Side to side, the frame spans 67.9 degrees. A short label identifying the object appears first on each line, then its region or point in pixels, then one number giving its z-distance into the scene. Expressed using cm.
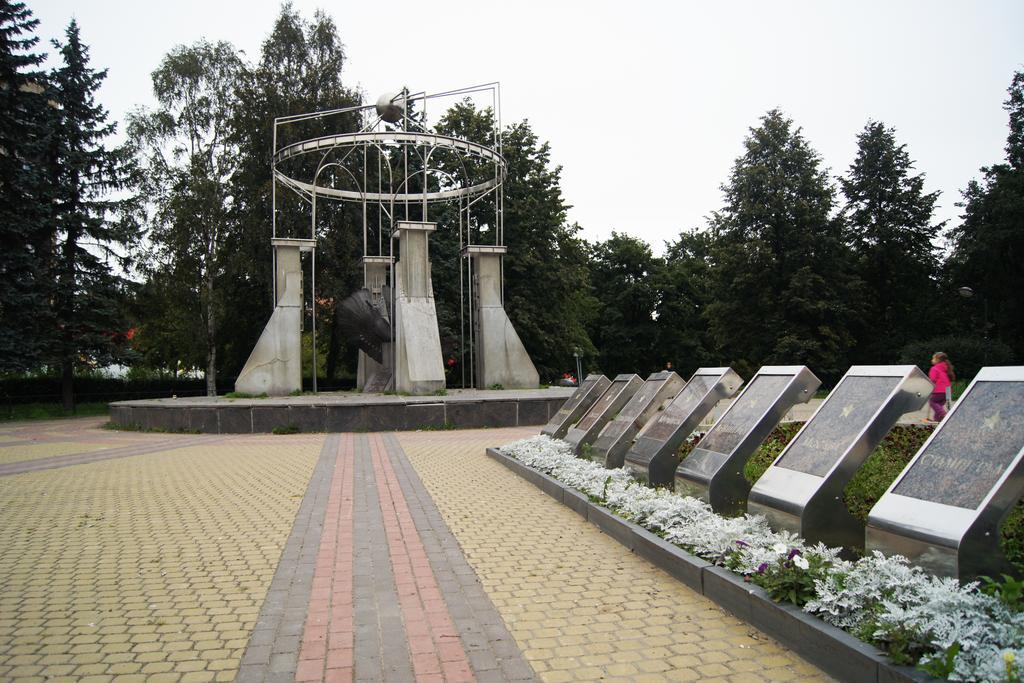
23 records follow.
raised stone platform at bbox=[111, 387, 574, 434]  1753
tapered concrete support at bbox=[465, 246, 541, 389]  2283
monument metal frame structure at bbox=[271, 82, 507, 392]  2062
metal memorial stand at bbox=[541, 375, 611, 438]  1211
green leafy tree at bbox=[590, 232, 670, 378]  4941
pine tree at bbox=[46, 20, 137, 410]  2833
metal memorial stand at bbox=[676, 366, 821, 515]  642
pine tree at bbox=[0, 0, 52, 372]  2595
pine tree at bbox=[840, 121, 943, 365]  3784
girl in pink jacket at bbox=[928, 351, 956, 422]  1463
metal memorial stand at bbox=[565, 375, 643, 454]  1068
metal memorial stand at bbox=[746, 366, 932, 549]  511
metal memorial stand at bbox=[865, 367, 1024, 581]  386
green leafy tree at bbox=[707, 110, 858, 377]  3394
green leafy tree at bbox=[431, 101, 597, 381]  3253
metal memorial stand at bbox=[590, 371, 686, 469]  937
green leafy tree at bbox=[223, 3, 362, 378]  3153
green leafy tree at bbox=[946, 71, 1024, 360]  3447
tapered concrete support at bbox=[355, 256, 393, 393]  2238
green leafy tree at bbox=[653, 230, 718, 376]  4978
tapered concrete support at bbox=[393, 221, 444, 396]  1914
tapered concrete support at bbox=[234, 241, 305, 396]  2053
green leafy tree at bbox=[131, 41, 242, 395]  3184
